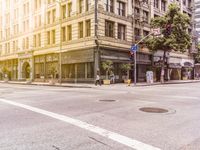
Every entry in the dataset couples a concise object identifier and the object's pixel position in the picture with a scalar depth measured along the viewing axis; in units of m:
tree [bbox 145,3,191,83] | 33.66
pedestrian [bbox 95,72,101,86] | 27.89
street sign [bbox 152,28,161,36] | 25.79
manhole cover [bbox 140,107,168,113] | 8.88
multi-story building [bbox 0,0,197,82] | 30.98
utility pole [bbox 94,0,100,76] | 29.61
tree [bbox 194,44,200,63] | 55.46
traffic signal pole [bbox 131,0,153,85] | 35.91
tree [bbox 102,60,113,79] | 29.07
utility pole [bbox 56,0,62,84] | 33.26
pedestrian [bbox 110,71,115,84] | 30.88
